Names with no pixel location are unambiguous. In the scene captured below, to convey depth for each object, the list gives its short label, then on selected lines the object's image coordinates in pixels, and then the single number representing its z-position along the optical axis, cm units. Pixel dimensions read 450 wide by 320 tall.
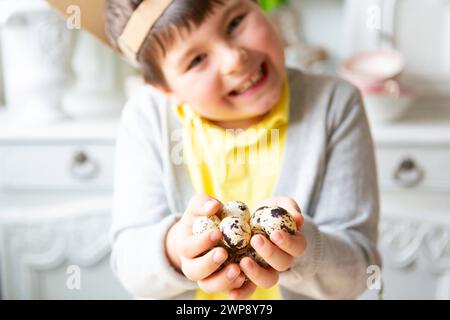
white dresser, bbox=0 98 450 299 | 93
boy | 52
